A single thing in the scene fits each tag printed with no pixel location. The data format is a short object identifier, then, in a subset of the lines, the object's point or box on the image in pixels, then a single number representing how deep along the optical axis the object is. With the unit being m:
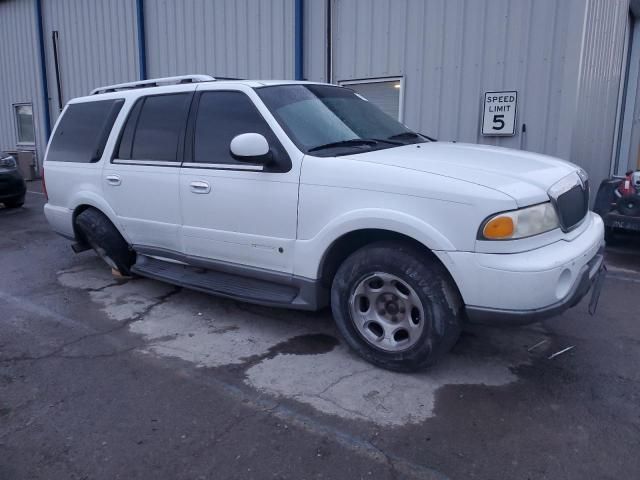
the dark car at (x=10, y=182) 9.88
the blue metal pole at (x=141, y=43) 11.80
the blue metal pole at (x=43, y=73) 14.55
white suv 3.01
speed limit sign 7.46
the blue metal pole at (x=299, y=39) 9.23
